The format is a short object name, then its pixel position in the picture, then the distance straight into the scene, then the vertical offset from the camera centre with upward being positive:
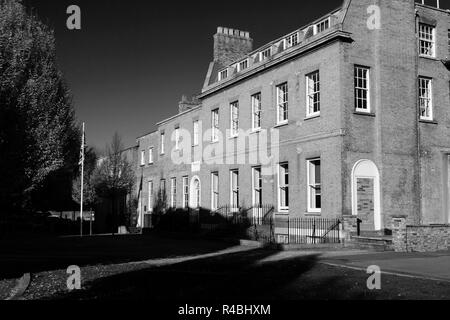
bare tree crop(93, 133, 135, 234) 39.31 +2.54
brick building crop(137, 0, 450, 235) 20.33 +3.94
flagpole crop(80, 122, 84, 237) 29.78 +3.36
